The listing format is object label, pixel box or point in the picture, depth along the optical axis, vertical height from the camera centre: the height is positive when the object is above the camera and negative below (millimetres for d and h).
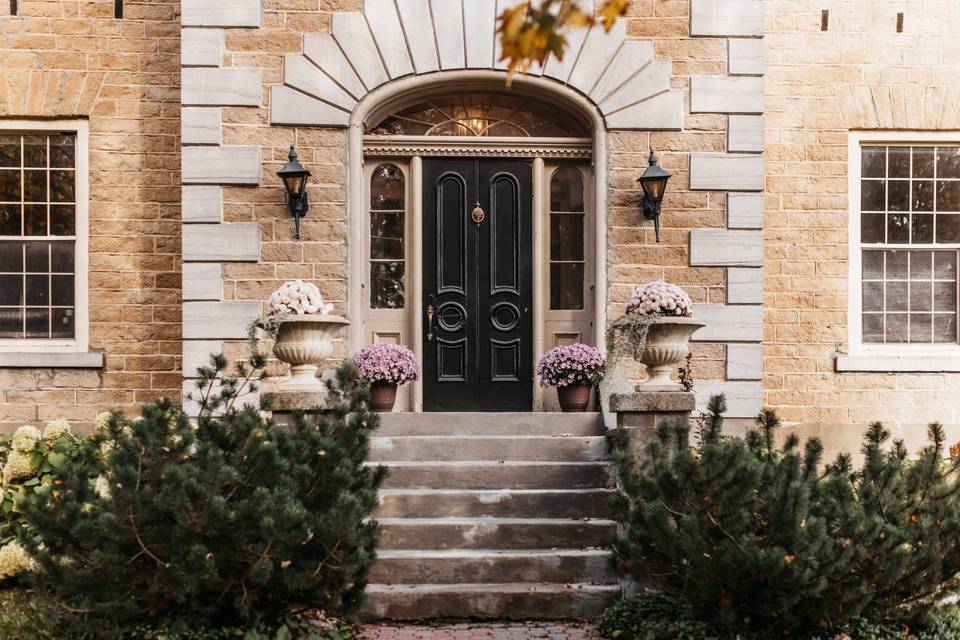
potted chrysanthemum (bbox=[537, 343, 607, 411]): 8227 -438
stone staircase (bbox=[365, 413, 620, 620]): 6027 -1336
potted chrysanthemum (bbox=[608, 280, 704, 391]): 6891 -50
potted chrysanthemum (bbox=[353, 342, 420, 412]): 8067 -416
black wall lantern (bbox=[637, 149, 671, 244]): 8211 +1124
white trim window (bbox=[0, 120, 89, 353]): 8898 +646
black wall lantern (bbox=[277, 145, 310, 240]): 8062 +1104
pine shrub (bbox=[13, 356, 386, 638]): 4512 -939
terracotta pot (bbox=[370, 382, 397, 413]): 8148 -637
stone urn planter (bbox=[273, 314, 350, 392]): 6848 -185
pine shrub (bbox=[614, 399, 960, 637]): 4641 -1023
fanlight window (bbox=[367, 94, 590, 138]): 8969 +1825
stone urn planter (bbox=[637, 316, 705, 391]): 6883 -189
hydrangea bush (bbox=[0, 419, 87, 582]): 7168 -1070
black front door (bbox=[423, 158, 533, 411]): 8844 +253
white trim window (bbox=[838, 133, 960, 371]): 9141 +718
